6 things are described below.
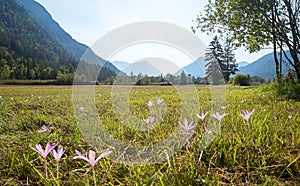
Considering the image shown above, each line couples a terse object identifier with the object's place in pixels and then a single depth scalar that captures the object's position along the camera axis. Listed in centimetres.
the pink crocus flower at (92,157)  78
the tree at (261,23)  874
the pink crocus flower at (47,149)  86
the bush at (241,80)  2681
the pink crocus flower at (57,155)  84
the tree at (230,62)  5656
